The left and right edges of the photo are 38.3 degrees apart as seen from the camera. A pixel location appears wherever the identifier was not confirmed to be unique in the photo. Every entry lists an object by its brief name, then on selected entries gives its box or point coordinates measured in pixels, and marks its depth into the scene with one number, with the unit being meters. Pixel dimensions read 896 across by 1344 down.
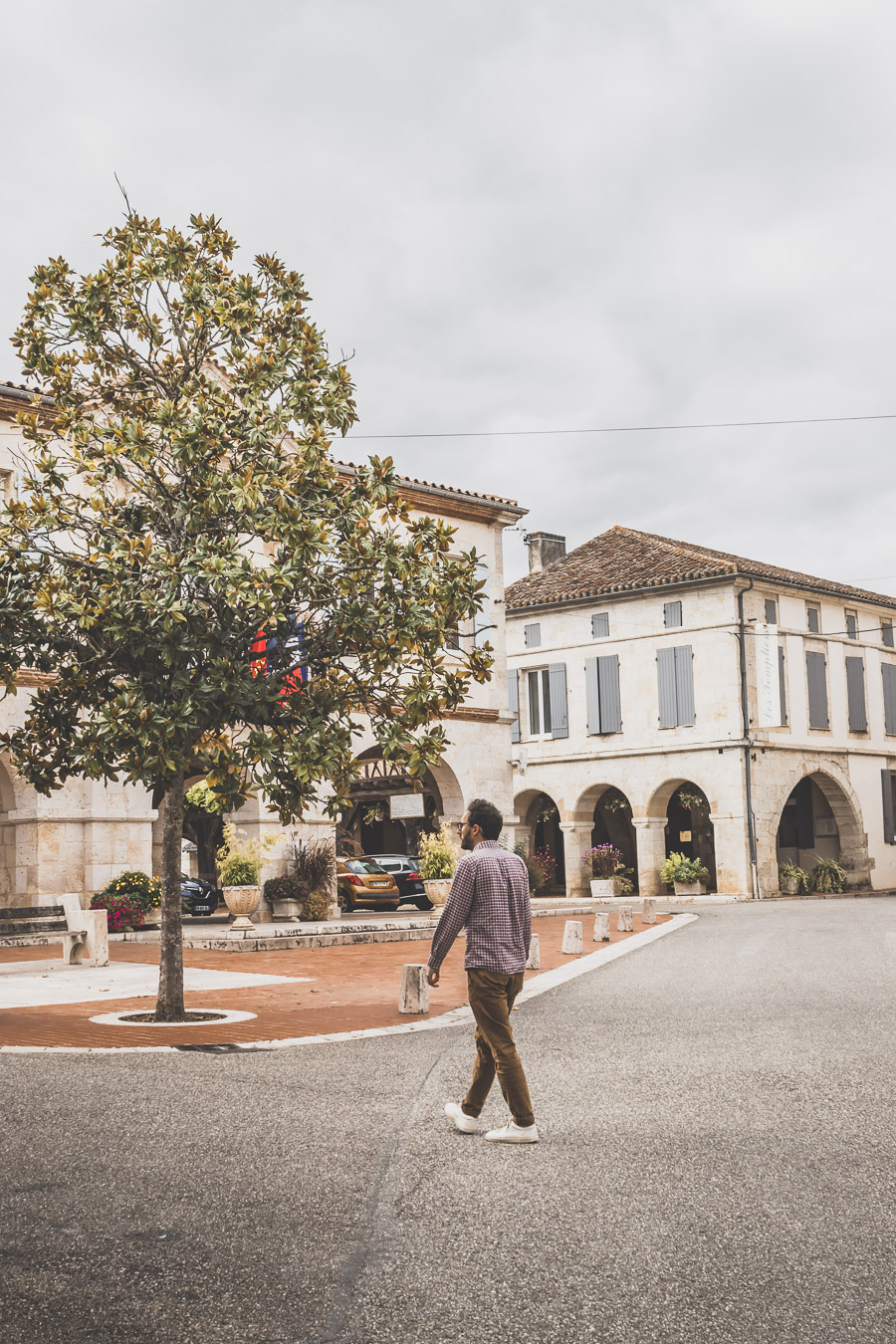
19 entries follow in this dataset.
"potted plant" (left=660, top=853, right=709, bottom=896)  36.38
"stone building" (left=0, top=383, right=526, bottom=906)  21.30
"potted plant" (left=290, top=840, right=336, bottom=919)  24.14
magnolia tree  10.61
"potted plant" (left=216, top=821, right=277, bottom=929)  22.34
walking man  6.39
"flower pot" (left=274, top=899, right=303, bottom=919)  24.22
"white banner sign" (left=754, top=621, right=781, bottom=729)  35.78
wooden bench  17.05
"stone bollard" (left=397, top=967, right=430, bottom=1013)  11.76
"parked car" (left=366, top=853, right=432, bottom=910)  32.59
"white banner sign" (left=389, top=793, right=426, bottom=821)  28.98
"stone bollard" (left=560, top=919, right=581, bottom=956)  17.80
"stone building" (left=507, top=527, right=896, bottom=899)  35.97
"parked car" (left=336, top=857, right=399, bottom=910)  30.62
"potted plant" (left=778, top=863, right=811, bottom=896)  37.12
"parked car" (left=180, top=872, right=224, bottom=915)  34.31
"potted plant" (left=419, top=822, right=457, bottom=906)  24.75
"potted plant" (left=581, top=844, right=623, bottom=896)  37.22
